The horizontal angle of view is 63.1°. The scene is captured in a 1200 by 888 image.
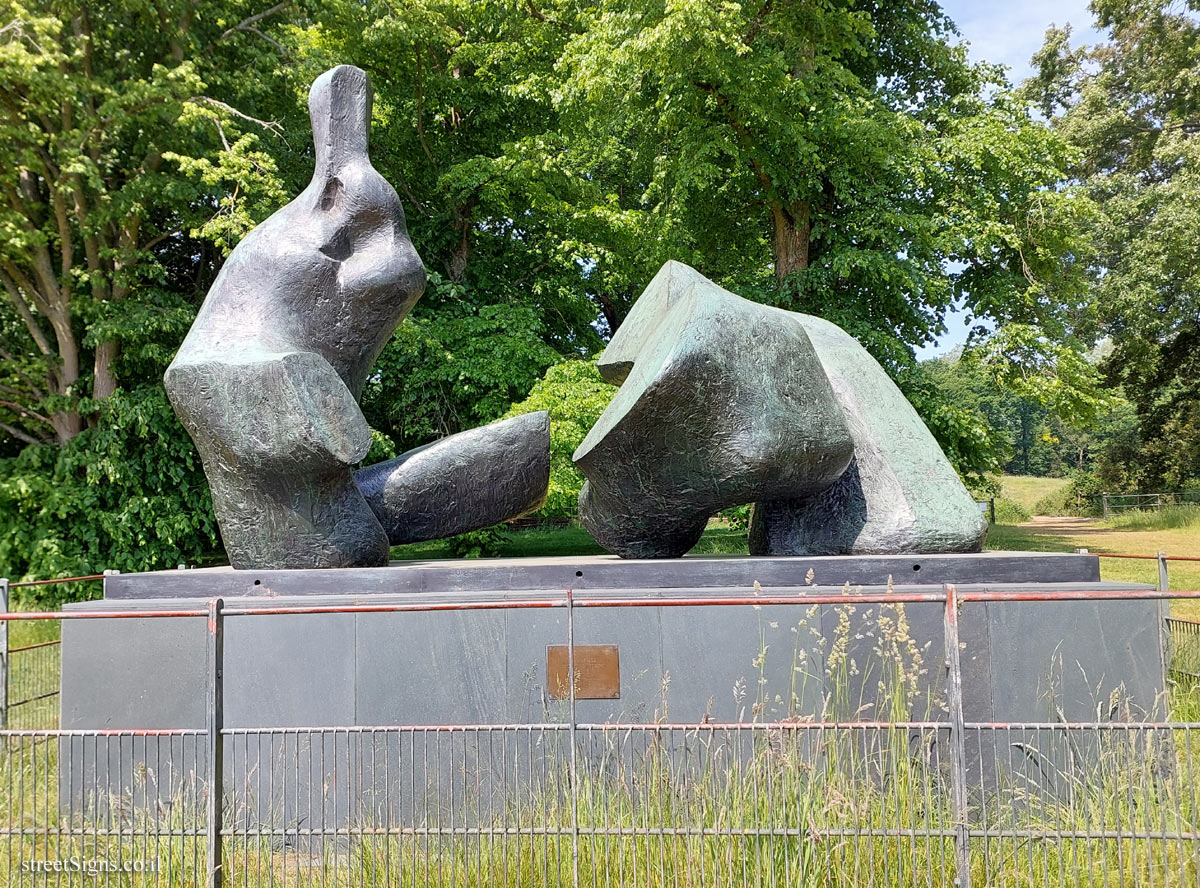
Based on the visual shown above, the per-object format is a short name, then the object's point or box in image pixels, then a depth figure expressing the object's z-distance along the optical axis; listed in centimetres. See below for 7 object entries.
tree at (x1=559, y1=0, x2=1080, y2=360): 1357
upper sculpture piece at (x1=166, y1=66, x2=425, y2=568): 535
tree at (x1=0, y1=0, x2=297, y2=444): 1222
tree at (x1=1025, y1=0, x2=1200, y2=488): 2120
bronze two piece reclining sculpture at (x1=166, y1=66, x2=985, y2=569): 523
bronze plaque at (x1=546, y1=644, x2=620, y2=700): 478
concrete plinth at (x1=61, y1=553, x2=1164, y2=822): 465
